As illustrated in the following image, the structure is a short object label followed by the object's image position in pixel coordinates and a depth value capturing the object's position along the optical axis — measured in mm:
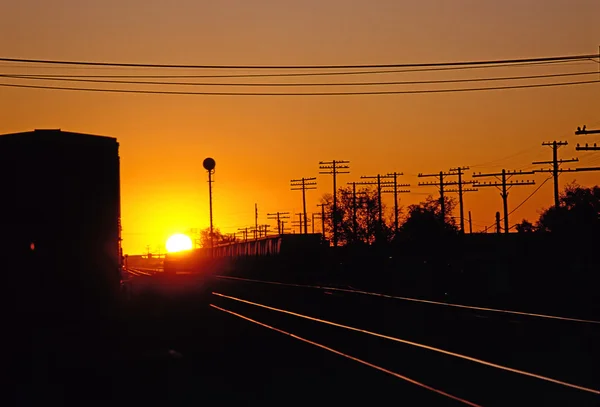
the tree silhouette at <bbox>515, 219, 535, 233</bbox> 183975
